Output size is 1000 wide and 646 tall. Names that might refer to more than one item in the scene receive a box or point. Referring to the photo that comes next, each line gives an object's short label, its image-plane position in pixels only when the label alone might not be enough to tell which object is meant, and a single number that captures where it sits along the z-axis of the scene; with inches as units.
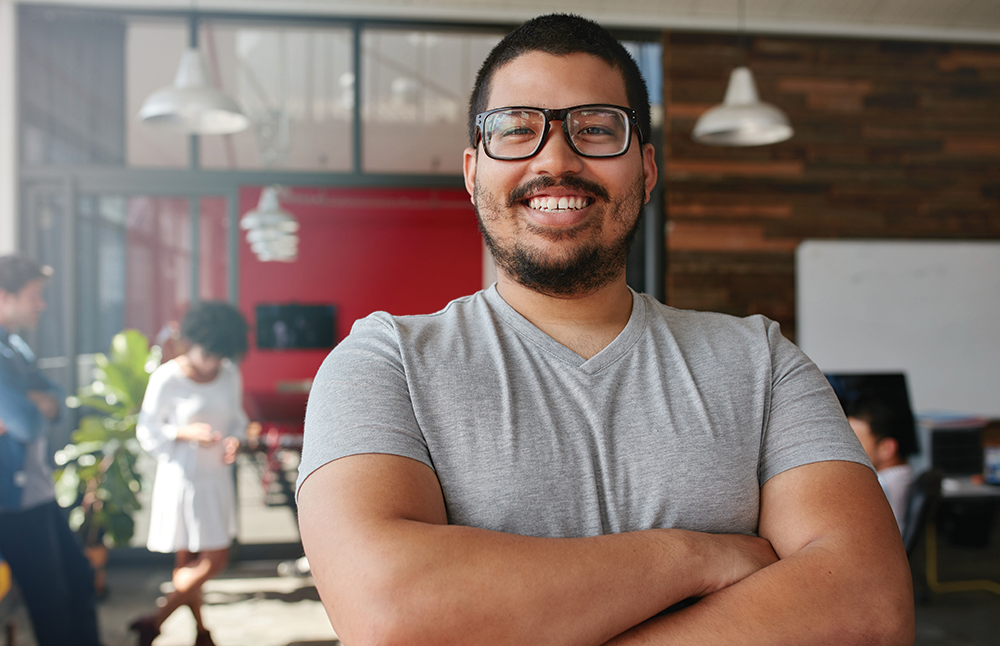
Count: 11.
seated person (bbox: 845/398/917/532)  116.1
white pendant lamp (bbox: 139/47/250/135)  114.0
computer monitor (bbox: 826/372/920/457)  122.3
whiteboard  182.4
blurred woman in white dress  125.6
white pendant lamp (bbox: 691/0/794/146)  134.3
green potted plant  151.3
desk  132.0
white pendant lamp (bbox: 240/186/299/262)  182.1
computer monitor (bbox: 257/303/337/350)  212.2
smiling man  32.8
